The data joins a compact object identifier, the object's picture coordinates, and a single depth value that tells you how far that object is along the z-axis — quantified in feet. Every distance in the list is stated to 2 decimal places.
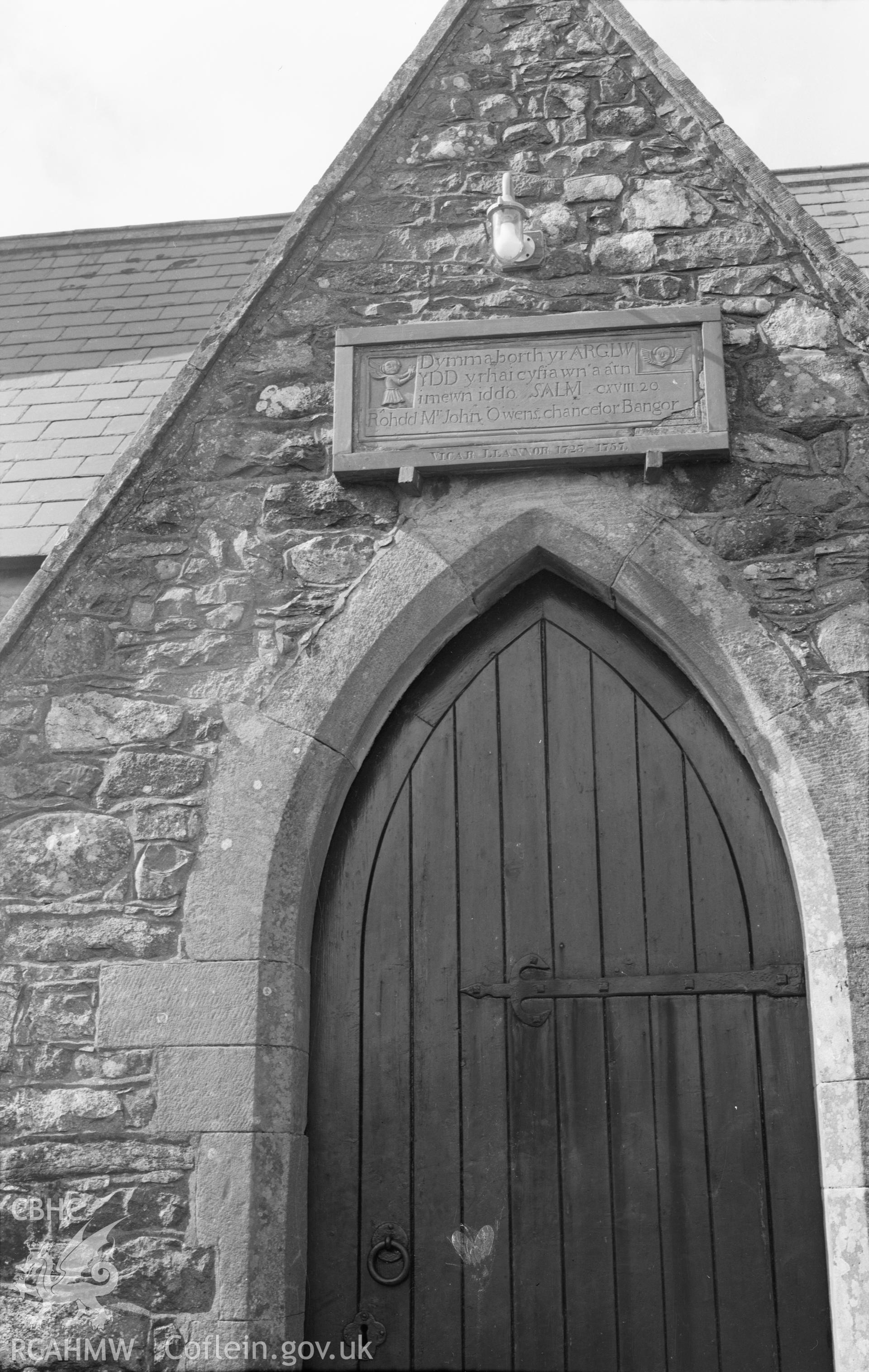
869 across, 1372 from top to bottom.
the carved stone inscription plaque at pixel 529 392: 13.26
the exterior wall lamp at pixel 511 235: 13.82
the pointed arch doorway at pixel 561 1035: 12.05
